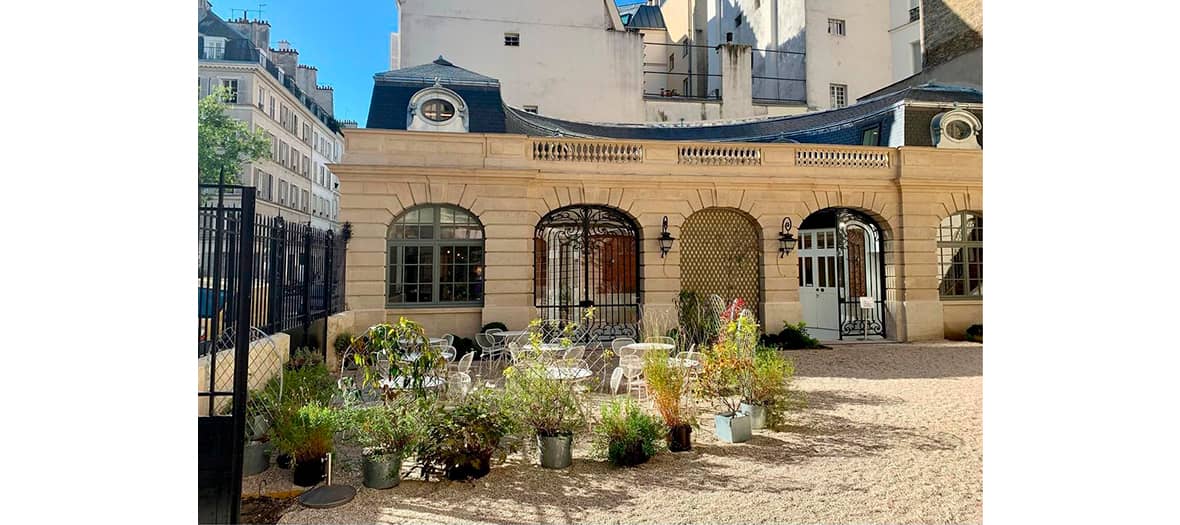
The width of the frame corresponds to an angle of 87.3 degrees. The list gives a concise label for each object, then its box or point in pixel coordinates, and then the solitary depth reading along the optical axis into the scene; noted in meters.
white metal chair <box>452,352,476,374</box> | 6.32
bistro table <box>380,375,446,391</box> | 4.35
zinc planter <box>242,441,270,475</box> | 4.20
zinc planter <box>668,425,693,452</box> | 4.75
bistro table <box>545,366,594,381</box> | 4.84
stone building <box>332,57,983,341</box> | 10.70
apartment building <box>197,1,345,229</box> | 21.56
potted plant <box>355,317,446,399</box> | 4.09
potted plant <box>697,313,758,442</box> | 5.40
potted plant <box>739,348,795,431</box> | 5.42
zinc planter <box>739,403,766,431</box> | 5.41
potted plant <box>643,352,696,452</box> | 4.76
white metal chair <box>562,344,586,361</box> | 7.11
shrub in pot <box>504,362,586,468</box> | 4.37
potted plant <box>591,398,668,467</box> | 4.38
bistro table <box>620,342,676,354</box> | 5.28
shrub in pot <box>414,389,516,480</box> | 3.98
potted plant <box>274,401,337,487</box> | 3.97
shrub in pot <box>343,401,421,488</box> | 3.92
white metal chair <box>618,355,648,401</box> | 6.62
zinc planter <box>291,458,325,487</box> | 4.00
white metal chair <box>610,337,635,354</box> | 8.30
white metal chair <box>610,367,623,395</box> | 6.64
